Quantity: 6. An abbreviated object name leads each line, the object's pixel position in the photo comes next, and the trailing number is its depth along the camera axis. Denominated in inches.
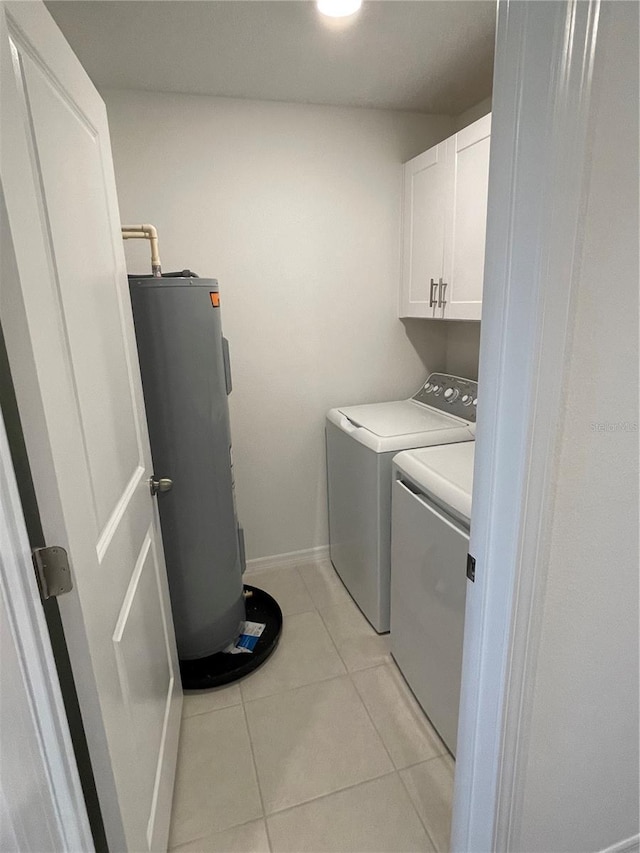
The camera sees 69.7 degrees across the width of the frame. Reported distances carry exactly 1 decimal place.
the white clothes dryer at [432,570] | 54.1
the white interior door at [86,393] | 26.3
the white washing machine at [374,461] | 74.9
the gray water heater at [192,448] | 61.3
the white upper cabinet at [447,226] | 69.8
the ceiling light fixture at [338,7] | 52.9
